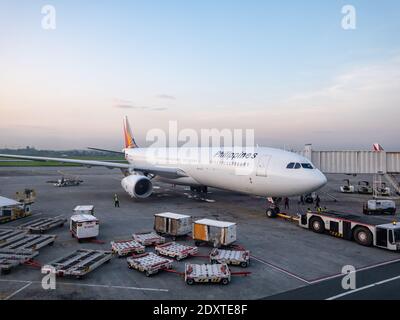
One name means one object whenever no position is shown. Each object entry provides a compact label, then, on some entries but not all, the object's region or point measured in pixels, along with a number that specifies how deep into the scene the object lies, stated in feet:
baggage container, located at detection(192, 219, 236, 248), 50.01
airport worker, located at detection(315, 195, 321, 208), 90.11
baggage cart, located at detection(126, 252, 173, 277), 38.78
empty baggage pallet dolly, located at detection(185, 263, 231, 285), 36.09
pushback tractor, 50.47
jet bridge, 99.40
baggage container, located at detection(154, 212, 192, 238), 55.36
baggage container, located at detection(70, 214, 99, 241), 52.34
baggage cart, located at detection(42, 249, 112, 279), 37.35
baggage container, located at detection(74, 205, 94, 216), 66.54
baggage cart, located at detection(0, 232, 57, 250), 46.34
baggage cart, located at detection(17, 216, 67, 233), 57.62
